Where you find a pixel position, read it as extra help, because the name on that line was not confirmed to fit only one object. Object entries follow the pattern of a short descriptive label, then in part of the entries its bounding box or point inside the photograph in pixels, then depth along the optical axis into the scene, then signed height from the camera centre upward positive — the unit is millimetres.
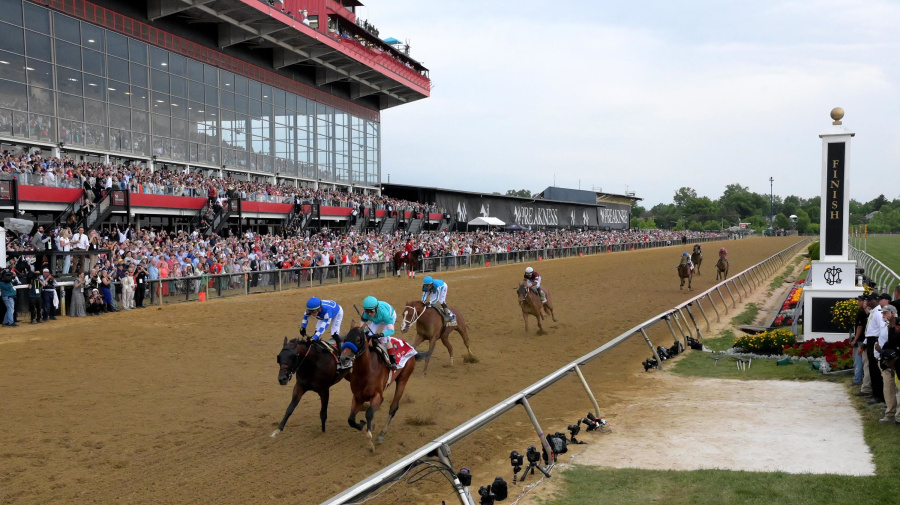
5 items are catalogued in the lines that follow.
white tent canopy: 52750 +48
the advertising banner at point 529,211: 57031 +1068
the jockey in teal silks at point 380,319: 7758 -1171
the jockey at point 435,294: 11474 -1235
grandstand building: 27531 +7299
